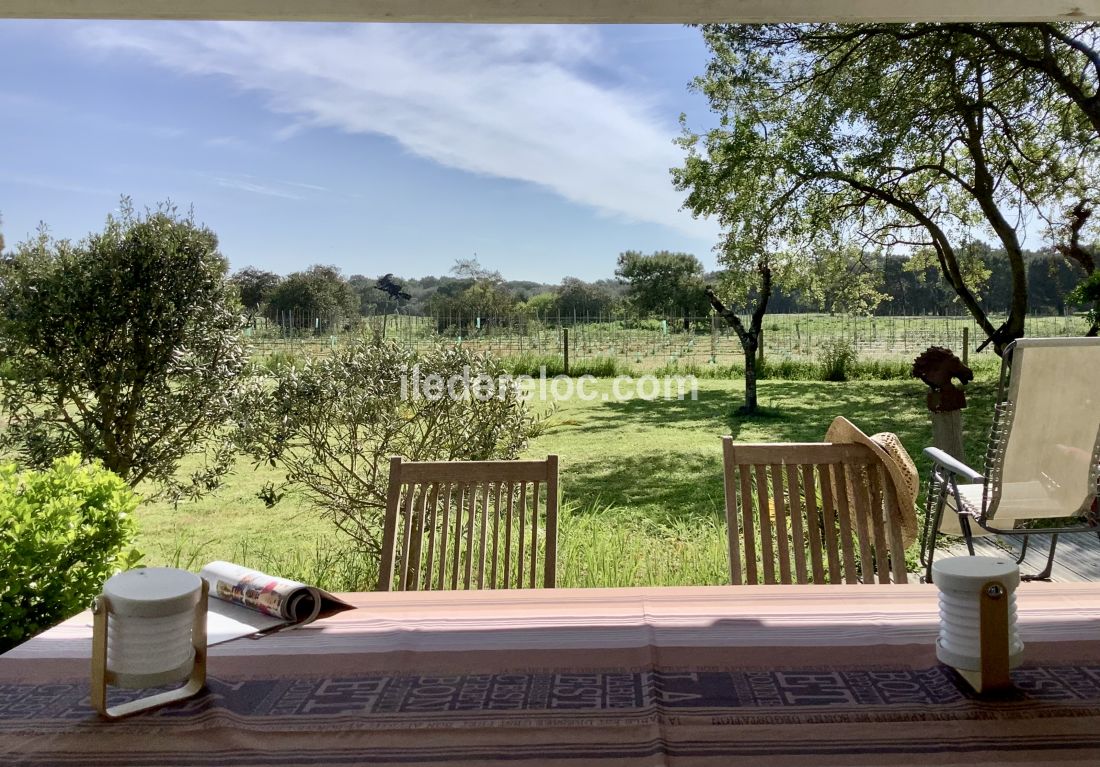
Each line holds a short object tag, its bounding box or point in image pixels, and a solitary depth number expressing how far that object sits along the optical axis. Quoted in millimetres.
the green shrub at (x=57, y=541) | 2100
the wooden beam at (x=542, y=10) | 2176
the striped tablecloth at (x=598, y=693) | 870
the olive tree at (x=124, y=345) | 3842
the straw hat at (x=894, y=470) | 1856
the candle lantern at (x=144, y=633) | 939
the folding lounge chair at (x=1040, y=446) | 2590
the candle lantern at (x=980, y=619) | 978
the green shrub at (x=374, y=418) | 3617
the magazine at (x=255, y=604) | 1257
